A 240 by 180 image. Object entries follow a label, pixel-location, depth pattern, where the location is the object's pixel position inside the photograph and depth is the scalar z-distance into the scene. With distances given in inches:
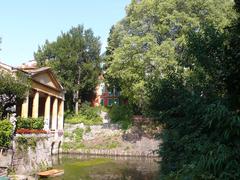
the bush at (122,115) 1839.2
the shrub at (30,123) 1135.3
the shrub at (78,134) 1872.8
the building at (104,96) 2425.9
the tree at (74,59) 2121.1
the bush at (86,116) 1953.5
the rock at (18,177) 824.7
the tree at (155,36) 1438.2
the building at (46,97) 1481.3
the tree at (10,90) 1130.7
